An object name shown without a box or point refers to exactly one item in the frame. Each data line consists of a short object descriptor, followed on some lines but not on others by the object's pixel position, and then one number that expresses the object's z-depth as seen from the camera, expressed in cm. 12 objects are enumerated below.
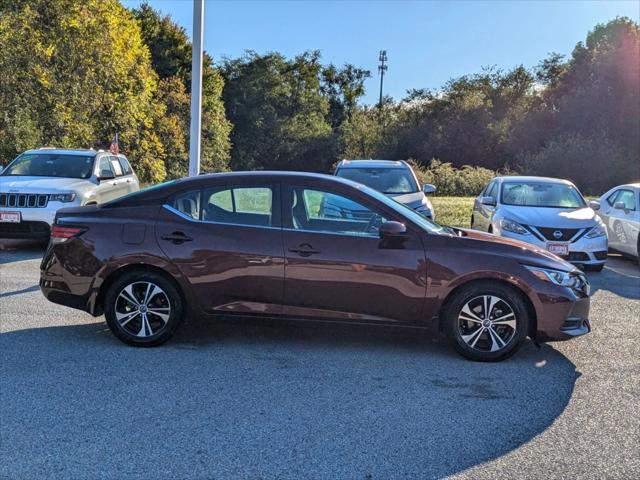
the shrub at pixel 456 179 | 3281
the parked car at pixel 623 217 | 1067
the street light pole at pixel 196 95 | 1020
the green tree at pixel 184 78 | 4325
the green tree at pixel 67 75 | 2145
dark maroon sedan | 515
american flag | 1639
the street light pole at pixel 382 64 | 6297
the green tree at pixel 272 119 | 5503
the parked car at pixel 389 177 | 1118
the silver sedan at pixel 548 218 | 937
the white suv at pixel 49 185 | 1000
